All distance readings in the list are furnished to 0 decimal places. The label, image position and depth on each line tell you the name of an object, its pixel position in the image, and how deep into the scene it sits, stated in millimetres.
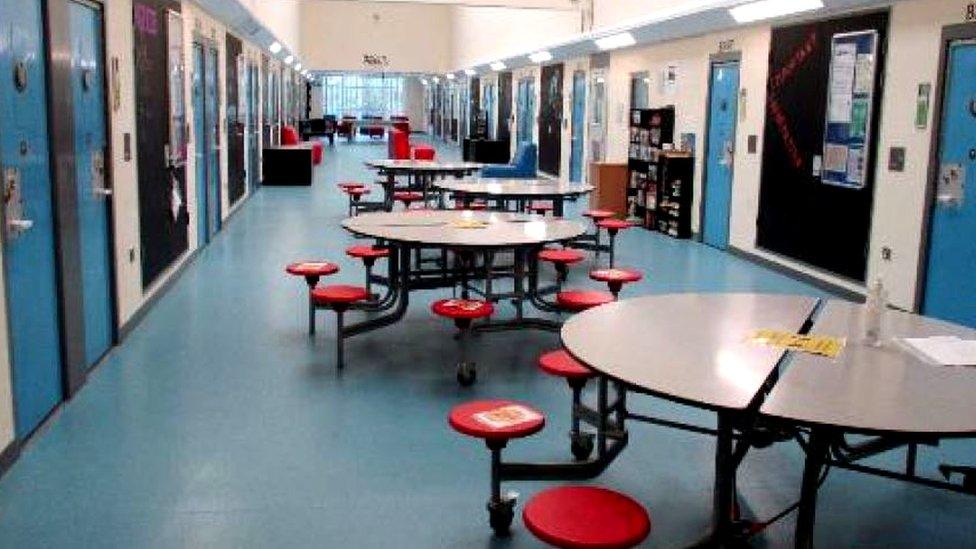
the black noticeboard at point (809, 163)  7289
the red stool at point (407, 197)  10689
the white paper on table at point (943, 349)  2811
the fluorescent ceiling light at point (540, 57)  15527
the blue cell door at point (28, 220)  3721
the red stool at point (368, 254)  6234
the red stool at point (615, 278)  5734
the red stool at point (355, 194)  10906
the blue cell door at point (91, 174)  4824
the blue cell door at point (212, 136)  9438
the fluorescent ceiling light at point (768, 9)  7469
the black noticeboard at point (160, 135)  6352
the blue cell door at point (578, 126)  15359
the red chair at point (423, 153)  14086
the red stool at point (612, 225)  8055
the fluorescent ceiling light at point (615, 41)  11415
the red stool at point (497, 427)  2939
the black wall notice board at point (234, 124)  11305
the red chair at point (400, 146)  16875
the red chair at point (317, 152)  19953
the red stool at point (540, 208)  9484
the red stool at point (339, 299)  5133
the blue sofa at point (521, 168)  11578
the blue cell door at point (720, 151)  9727
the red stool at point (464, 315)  4766
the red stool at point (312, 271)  5633
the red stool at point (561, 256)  6500
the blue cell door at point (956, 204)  6004
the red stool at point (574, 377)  3664
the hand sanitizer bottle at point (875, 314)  3031
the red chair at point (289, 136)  18422
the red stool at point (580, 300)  5109
